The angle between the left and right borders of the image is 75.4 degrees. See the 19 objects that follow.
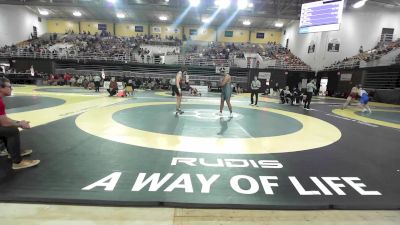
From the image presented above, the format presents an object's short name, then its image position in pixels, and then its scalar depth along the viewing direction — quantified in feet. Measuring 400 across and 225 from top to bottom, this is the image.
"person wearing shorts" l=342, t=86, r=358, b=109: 39.75
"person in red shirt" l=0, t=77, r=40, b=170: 10.56
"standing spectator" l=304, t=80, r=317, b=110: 39.42
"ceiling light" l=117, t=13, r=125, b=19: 112.88
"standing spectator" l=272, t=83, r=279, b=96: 79.59
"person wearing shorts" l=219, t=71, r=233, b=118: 27.30
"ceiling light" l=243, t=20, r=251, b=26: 115.19
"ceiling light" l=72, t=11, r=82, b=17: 111.04
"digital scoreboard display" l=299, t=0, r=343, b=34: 58.13
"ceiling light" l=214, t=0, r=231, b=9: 91.62
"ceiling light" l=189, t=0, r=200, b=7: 89.38
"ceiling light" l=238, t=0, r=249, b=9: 91.57
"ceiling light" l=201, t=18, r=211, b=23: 116.79
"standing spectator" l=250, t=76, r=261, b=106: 41.47
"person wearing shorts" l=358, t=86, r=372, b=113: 37.65
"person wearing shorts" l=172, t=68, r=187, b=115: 27.25
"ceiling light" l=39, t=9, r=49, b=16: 111.76
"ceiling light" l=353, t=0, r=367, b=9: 81.38
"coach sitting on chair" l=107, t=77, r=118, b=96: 46.13
